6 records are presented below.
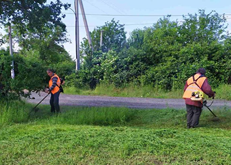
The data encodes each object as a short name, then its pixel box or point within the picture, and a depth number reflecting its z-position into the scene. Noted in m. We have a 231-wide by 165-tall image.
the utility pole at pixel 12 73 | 7.98
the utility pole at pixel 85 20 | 20.14
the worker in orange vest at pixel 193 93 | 6.27
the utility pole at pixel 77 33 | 18.95
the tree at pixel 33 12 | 7.62
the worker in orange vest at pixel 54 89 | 8.32
